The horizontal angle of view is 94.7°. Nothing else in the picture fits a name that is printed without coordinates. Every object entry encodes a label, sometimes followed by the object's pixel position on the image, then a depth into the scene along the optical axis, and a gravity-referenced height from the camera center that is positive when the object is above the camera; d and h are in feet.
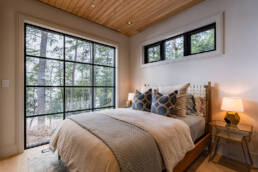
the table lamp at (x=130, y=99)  10.92 -1.27
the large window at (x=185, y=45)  7.61 +3.03
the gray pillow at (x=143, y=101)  7.19 -1.02
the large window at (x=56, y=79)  7.57 +0.46
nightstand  5.48 -2.35
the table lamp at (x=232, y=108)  5.60 -1.09
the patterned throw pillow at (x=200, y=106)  6.91 -1.22
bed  3.05 -1.86
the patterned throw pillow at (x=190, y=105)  6.90 -1.17
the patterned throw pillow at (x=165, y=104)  6.03 -1.01
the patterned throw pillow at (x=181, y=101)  6.30 -0.86
